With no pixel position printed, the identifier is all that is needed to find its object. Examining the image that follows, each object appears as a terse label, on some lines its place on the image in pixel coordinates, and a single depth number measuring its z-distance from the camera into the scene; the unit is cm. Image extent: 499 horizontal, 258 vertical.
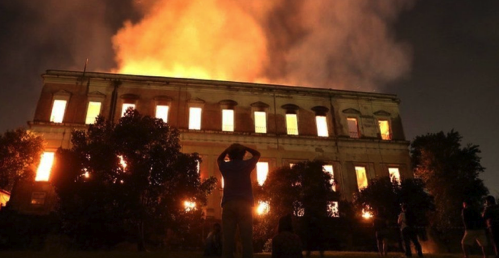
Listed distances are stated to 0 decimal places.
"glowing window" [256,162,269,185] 2994
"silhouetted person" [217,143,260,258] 521
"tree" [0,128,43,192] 2534
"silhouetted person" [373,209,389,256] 1502
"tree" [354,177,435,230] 2294
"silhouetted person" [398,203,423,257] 1138
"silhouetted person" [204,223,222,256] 1188
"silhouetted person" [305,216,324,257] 1931
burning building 3019
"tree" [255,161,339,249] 1945
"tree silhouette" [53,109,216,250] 1689
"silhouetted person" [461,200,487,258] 980
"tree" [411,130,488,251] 2970
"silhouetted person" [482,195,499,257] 950
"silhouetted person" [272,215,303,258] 550
